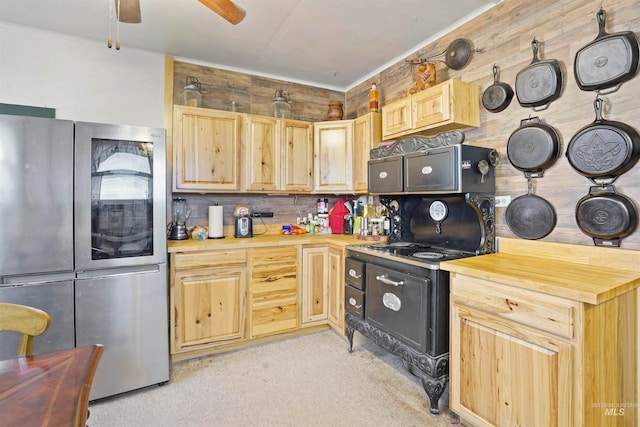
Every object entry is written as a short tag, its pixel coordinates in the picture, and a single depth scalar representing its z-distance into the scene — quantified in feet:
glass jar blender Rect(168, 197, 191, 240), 9.07
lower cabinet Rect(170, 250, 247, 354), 8.15
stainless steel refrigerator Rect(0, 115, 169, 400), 5.90
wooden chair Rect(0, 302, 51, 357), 3.77
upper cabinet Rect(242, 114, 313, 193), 9.84
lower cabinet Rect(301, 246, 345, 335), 9.64
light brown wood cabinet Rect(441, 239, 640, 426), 4.11
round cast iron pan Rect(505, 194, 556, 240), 6.15
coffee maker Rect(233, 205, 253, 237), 10.10
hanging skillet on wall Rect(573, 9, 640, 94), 5.03
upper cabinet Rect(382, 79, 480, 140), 7.30
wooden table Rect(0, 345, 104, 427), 2.38
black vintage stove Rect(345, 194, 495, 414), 6.16
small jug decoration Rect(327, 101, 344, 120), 11.46
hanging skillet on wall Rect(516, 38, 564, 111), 5.99
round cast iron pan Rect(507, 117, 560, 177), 6.04
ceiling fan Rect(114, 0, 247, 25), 5.00
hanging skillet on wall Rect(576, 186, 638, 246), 5.10
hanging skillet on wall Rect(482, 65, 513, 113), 6.87
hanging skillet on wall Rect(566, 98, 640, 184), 5.06
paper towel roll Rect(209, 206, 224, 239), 9.67
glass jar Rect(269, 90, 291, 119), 10.85
